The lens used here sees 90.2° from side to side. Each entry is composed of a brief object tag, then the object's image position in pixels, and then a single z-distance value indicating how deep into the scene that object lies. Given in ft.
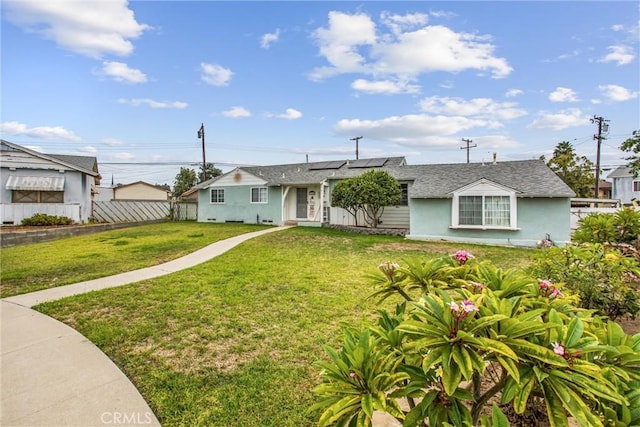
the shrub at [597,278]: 12.72
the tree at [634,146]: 57.09
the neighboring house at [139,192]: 133.59
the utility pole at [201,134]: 99.50
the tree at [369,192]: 54.54
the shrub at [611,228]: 22.74
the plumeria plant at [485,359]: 4.50
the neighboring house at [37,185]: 59.16
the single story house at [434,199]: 46.44
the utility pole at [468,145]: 125.78
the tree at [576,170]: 100.07
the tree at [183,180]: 155.63
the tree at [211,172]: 152.15
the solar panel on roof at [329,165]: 75.05
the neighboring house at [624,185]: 118.93
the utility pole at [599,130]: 95.71
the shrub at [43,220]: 56.80
